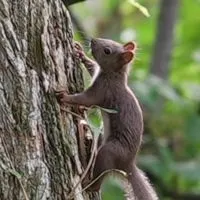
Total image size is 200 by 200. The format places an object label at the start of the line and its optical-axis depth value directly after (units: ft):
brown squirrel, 24.17
